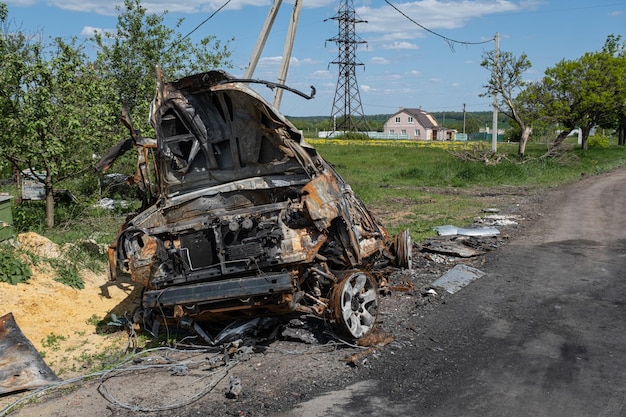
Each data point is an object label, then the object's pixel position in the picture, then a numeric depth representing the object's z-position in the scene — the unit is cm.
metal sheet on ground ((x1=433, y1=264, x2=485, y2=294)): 889
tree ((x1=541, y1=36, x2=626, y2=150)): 3222
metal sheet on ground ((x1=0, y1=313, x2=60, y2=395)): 581
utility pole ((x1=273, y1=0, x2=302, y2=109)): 1418
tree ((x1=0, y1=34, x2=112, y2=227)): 1058
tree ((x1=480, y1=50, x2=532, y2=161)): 3198
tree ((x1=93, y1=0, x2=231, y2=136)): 1505
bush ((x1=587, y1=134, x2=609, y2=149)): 4352
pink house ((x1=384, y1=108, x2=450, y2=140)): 10244
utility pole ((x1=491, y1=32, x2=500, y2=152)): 3192
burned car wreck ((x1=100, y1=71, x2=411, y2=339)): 621
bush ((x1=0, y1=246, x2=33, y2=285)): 827
